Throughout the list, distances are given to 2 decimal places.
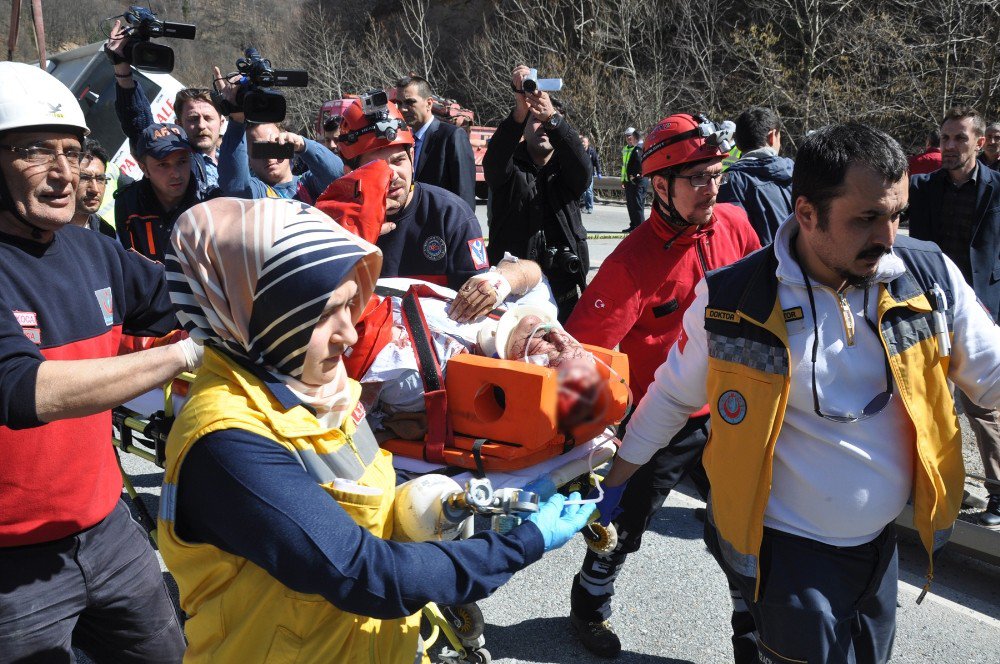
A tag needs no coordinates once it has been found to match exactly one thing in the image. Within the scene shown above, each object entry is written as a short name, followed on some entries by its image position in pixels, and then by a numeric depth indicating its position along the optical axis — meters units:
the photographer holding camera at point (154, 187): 4.66
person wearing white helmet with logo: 2.32
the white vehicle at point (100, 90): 12.07
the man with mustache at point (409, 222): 3.62
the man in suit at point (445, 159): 6.05
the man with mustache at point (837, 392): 2.18
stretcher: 1.89
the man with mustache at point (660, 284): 3.31
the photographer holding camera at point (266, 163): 4.29
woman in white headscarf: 1.56
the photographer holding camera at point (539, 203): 5.16
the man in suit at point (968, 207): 5.77
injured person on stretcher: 2.85
